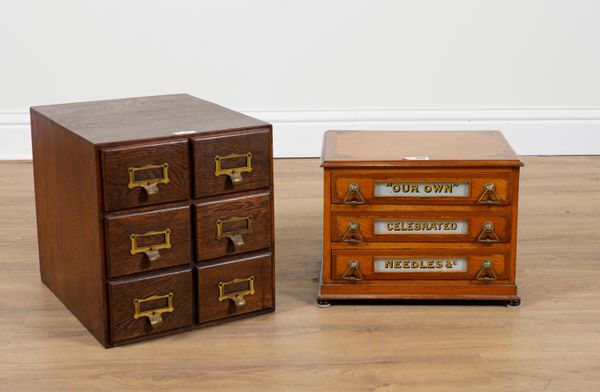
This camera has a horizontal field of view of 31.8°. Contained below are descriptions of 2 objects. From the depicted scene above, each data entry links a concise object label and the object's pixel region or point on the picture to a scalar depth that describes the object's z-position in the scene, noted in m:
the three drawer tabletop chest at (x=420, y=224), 2.88
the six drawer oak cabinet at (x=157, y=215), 2.61
